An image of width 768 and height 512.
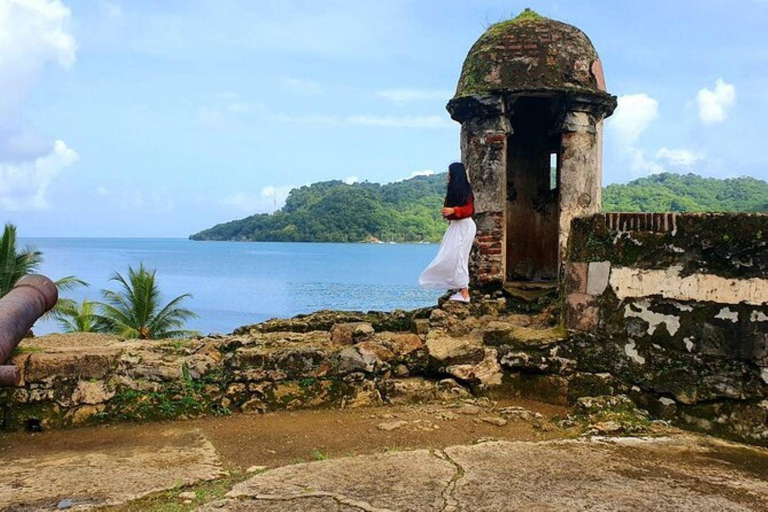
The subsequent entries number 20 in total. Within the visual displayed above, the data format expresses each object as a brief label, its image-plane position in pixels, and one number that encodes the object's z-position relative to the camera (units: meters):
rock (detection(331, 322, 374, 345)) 5.69
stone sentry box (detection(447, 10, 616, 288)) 6.78
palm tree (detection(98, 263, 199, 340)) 21.36
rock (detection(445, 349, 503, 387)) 5.36
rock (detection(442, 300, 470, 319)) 6.41
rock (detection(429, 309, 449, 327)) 6.14
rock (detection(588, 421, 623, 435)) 4.54
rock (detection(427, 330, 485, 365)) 5.41
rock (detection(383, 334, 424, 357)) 5.58
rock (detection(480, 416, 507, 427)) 4.75
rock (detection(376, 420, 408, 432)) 4.66
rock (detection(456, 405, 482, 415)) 4.99
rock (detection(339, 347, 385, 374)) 5.34
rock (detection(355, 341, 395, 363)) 5.46
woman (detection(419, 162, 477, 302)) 6.23
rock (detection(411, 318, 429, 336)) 6.06
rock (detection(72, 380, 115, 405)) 4.95
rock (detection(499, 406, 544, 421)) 4.88
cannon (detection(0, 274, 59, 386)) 4.55
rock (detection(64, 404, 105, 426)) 4.91
